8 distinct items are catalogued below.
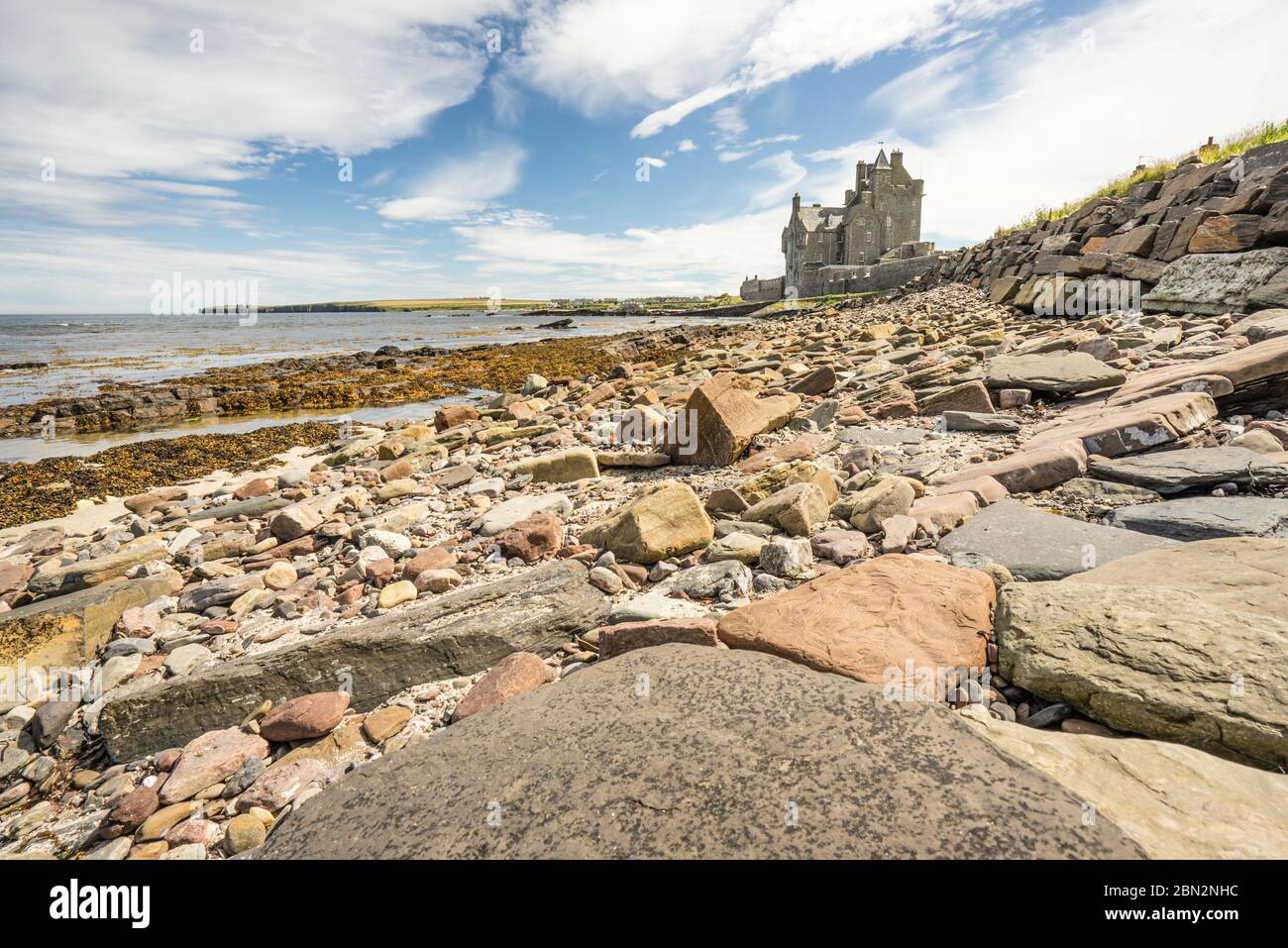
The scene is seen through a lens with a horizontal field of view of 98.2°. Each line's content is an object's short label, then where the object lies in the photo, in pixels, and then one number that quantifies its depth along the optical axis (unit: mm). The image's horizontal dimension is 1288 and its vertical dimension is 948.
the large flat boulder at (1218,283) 8695
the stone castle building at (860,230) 62000
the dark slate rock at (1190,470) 3917
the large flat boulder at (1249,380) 5102
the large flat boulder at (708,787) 1523
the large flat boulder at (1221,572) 2494
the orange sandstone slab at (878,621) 2518
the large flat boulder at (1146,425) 4715
